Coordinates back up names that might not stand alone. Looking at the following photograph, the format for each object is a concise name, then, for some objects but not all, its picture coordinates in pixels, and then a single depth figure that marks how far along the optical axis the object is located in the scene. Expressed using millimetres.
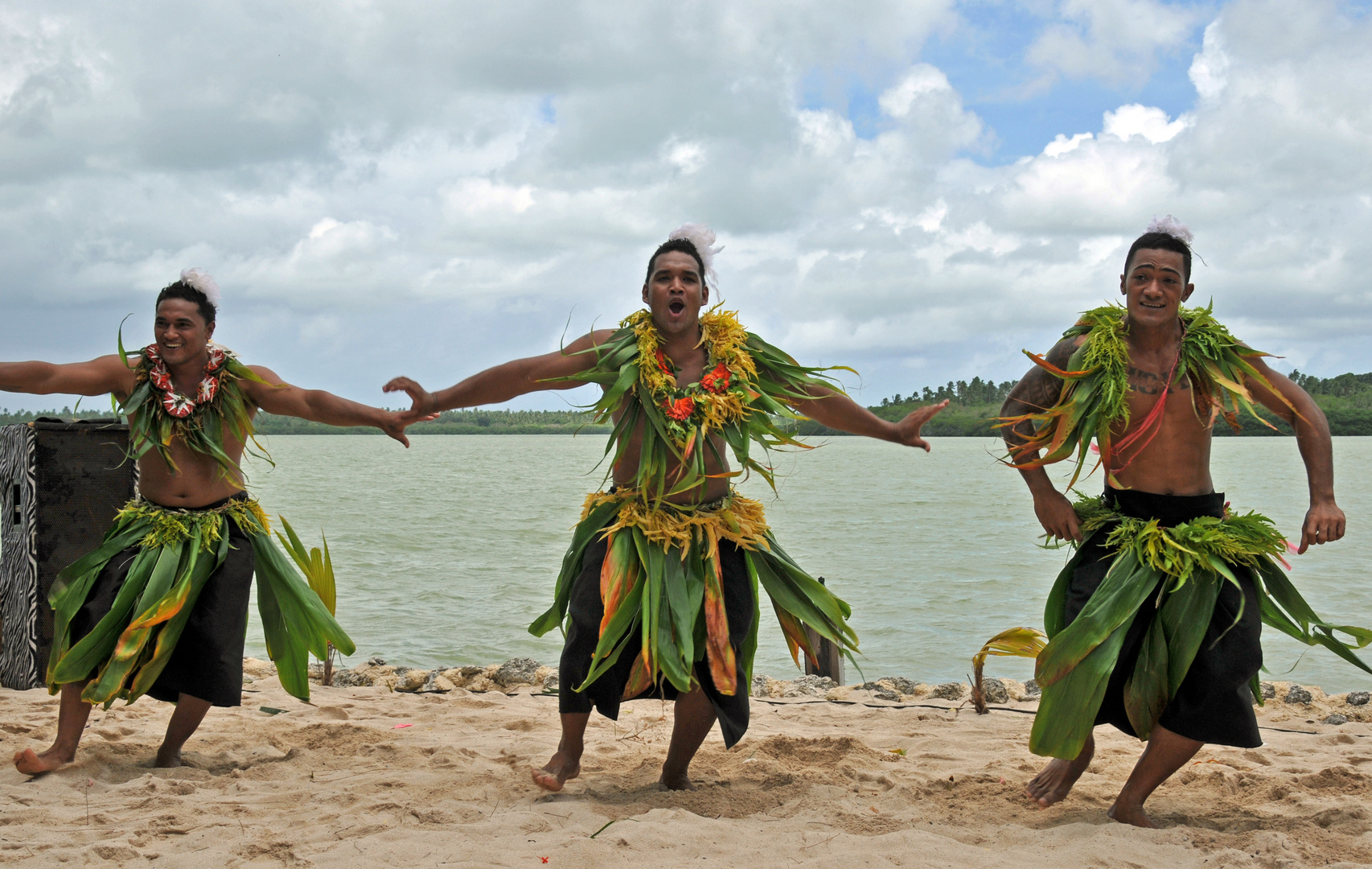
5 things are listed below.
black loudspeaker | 4793
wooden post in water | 6016
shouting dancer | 3473
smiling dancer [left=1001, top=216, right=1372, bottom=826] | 3289
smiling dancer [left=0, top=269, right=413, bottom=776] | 3760
